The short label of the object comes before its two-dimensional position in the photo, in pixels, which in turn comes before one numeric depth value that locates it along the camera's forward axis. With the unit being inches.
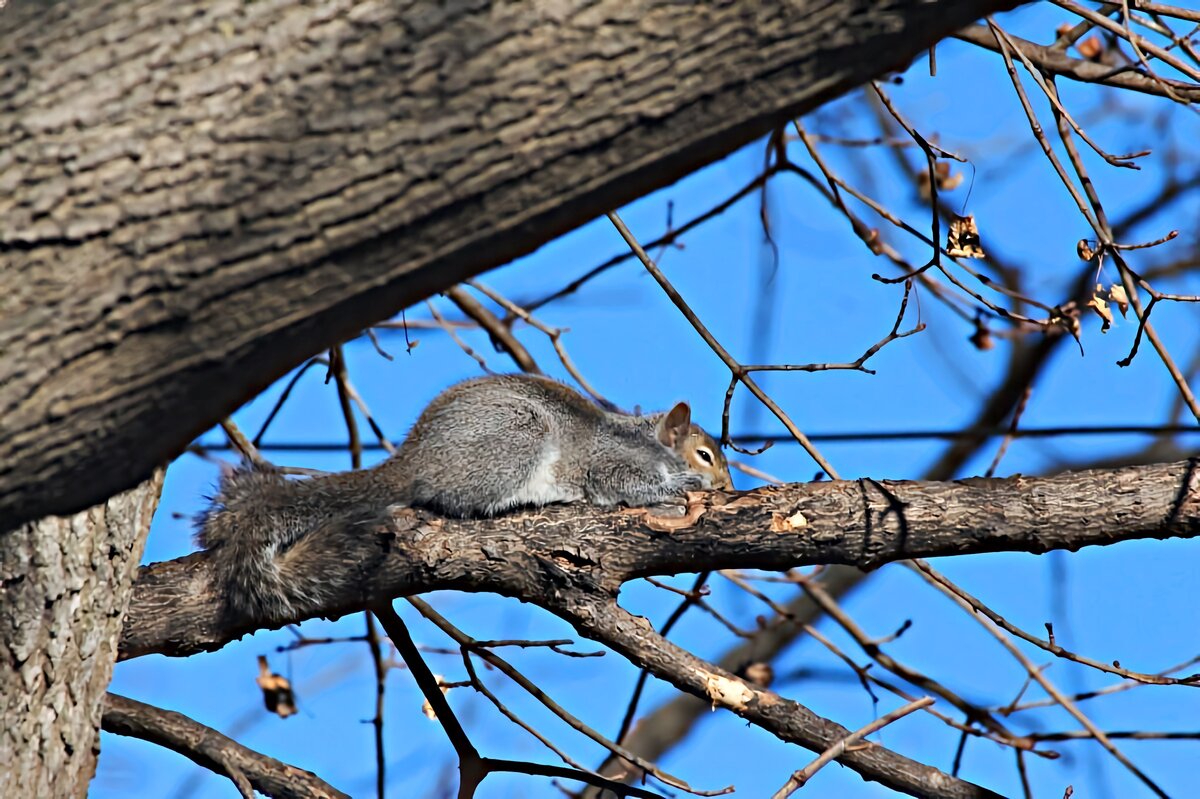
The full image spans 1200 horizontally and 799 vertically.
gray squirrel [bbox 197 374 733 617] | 259.6
